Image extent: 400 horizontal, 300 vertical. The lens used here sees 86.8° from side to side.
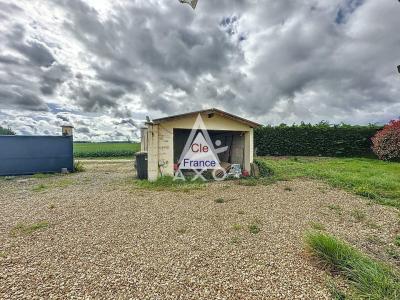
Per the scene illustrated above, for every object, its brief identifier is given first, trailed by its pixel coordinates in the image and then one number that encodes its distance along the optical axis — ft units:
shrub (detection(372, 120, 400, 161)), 46.44
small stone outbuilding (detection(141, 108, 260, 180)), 28.14
